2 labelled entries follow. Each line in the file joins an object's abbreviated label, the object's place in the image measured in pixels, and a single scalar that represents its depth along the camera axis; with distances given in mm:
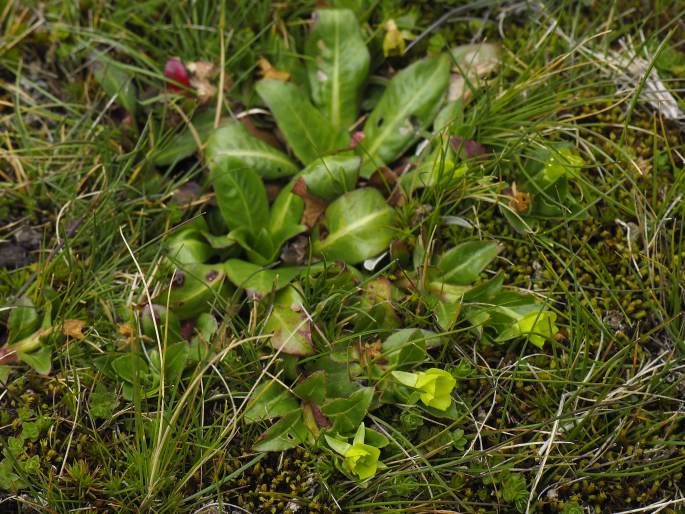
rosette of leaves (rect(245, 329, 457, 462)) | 2111
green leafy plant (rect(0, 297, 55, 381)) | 2264
